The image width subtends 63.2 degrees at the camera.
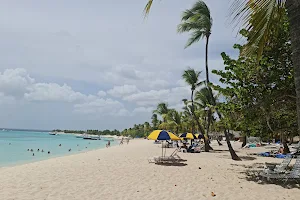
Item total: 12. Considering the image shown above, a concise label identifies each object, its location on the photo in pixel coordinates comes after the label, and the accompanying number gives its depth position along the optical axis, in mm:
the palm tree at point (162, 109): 51997
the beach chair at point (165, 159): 13353
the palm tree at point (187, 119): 54681
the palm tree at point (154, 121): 81812
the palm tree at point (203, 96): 26312
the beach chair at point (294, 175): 8609
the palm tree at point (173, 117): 44625
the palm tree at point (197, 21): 15625
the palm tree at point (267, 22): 2240
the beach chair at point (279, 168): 9117
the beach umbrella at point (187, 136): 21491
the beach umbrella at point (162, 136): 13211
